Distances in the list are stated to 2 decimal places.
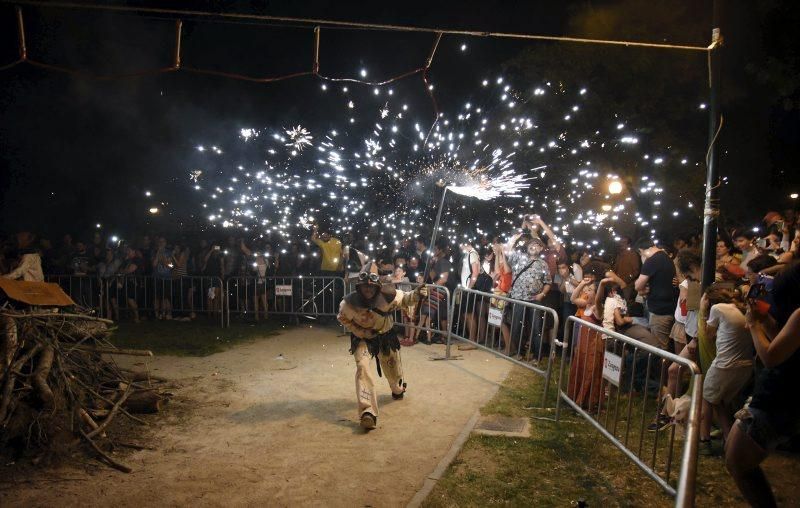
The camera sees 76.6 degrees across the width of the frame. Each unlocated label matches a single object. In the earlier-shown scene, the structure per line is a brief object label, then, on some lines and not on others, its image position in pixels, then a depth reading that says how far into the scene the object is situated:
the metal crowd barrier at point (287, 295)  11.81
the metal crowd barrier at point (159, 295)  12.41
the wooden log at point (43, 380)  4.98
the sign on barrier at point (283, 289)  11.73
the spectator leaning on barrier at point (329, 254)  12.41
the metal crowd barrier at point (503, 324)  7.83
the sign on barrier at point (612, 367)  4.79
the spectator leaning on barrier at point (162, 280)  12.57
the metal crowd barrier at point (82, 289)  12.39
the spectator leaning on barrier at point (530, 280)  8.80
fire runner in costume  6.25
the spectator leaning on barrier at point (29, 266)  8.28
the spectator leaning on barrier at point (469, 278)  9.07
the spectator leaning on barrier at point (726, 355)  4.60
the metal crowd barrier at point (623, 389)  3.98
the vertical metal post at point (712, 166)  5.41
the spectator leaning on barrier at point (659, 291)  6.89
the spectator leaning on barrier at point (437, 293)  10.02
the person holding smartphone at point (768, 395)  3.12
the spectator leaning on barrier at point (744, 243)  8.39
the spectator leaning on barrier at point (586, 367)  5.61
